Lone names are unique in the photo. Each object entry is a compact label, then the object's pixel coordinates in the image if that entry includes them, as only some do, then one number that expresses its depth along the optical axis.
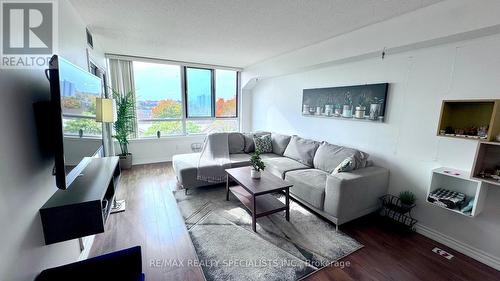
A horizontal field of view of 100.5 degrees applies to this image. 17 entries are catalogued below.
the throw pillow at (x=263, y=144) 4.35
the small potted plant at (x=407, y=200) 2.41
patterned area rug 1.83
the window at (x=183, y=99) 4.86
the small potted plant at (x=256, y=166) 2.80
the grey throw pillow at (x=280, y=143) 4.22
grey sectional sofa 2.40
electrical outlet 2.04
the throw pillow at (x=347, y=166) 2.59
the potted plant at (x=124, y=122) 4.23
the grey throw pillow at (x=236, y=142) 4.28
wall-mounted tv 1.11
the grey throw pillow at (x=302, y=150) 3.54
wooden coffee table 2.40
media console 1.25
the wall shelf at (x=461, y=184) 1.88
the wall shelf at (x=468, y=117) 1.76
